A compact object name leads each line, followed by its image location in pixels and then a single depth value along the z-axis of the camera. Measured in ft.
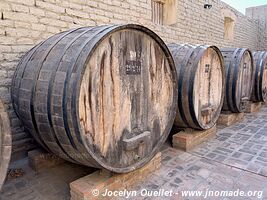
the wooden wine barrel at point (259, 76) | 15.94
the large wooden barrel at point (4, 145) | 4.48
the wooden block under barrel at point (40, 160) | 7.62
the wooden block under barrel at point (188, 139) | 9.74
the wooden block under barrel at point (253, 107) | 17.16
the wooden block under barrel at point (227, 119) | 13.52
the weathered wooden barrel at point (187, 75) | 8.89
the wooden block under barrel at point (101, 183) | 5.82
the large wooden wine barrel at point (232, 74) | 12.40
